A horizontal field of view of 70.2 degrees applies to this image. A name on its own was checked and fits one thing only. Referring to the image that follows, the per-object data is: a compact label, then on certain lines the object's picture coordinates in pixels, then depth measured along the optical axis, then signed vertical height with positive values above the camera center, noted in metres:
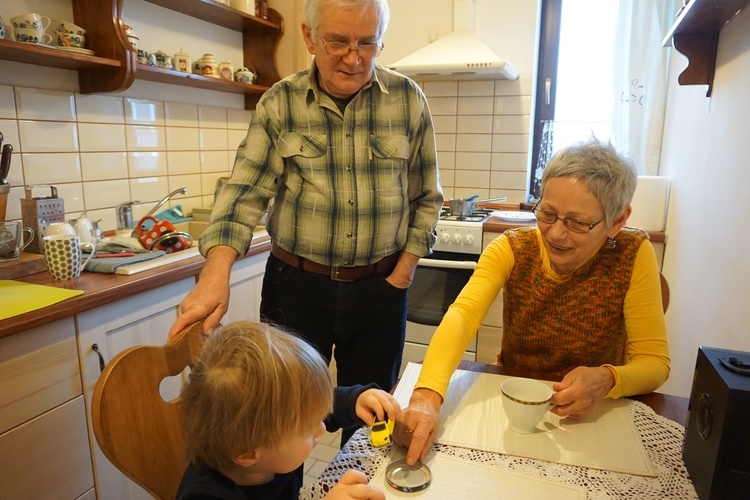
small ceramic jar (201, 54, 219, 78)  2.33 +0.38
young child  0.73 -0.36
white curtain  2.66 +0.41
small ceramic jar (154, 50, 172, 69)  2.12 +0.36
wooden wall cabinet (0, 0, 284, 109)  1.63 +0.30
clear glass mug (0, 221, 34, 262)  1.51 -0.25
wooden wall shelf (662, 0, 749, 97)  1.43 +0.35
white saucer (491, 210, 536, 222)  2.66 -0.30
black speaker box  0.65 -0.34
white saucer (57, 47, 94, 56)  1.67 +0.32
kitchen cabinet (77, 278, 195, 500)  1.44 -0.52
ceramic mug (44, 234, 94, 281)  1.47 -0.29
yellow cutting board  1.26 -0.36
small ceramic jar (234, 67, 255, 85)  2.54 +0.37
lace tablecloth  0.75 -0.46
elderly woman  1.06 -0.30
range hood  2.55 +0.47
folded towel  1.60 -0.34
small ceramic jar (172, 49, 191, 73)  2.20 +0.37
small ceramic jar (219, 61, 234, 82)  2.45 +0.38
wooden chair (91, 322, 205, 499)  0.77 -0.40
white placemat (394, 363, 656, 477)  0.82 -0.46
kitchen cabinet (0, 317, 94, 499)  1.24 -0.65
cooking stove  2.51 -0.37
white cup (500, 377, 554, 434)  0.85 -0.40
